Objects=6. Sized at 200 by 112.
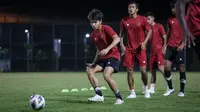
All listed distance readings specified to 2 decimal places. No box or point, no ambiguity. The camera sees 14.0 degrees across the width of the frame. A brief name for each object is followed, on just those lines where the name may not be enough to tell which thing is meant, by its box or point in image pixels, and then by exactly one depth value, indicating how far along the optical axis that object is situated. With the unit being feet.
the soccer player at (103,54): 57.26
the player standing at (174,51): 72.32
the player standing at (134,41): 69.10
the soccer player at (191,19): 35.42
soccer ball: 48.20
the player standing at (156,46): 80.82
